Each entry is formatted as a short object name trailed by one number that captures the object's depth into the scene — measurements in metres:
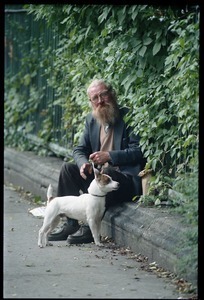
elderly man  8.47
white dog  8.30
